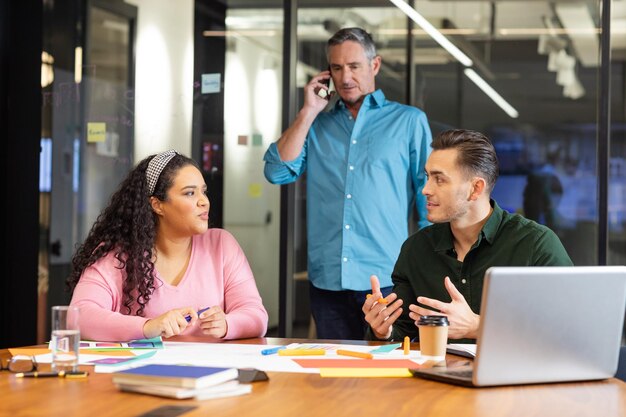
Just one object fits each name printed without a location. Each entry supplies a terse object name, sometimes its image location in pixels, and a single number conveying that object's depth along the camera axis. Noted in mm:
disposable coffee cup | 2465
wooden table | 1872
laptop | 2084
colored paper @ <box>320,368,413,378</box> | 2260
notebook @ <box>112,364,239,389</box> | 1964
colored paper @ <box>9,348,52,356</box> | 2611
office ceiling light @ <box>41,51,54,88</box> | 5586
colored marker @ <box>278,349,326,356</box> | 2566
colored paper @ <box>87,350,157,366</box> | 2416
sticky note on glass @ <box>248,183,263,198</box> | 5180
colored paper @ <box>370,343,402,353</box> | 2654
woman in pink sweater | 3005
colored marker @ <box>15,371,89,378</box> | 2232
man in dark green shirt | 3029
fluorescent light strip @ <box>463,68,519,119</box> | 5016
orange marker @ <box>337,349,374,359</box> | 2539
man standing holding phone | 4074
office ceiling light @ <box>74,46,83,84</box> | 5547
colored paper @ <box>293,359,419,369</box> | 2391
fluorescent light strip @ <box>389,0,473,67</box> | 5066
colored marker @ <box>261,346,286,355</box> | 2613
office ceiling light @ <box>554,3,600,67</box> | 4801
